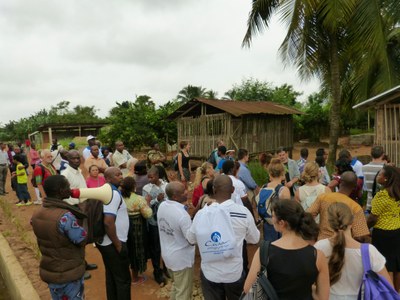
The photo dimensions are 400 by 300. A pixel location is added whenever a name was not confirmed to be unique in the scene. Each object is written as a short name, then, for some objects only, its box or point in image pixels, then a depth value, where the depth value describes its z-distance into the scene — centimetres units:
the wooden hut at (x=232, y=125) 1410
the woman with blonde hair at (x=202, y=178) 468
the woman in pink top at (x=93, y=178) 511
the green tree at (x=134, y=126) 1770
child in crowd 923
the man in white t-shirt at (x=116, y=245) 338
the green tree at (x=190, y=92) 4203
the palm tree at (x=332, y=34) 925
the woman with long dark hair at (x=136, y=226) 414
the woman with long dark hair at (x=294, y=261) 202
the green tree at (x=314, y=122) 2766
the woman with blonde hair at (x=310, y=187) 367
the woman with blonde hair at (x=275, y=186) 376
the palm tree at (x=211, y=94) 4225
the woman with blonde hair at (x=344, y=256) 226
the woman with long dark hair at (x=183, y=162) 754
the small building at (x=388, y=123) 802
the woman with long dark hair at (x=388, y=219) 321
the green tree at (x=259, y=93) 2859
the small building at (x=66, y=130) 2641
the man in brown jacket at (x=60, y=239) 296
